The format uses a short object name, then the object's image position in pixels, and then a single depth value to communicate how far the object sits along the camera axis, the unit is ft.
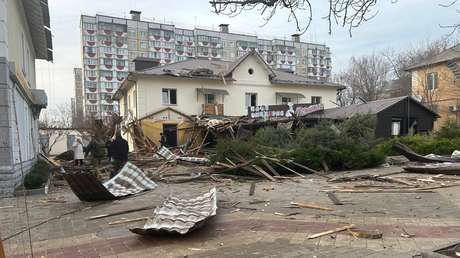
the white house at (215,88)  103.19
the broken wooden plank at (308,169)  49.43
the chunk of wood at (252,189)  35.34
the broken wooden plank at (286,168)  48.96
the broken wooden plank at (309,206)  26.91
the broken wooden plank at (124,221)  24.33
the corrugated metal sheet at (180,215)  19.84
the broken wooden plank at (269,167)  48.03
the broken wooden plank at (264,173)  45.48
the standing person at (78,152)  61.77
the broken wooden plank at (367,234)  19.17
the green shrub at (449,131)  65.41
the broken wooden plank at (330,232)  19.76
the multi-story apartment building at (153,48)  270.67
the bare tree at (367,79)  168.55
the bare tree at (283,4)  14.80
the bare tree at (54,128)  129.46
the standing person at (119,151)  45.24
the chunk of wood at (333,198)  29.09
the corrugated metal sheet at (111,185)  31.63
